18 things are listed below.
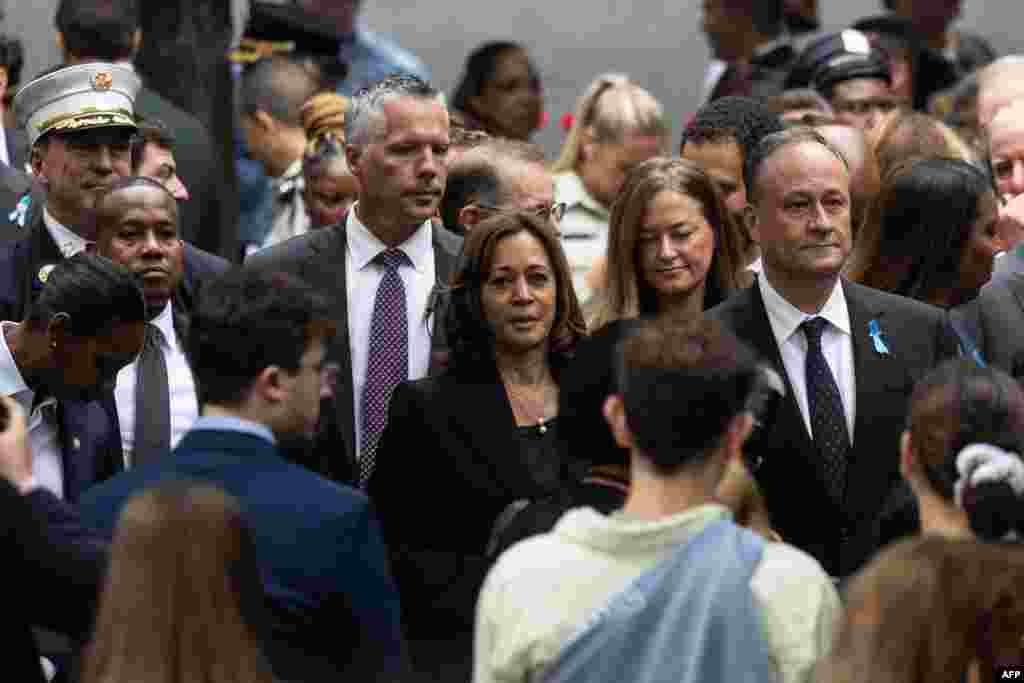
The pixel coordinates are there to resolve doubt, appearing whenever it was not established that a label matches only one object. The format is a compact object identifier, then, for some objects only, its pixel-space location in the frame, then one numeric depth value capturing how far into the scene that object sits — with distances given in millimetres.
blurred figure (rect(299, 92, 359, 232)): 18562
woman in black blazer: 13109
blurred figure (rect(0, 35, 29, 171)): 18234
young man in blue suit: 10289
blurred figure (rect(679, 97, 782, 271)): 17016
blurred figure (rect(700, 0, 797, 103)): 23859
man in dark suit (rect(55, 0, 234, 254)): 18812
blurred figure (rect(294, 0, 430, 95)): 23437
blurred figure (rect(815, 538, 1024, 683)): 9195
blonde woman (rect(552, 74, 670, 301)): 19672
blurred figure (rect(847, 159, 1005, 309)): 14742
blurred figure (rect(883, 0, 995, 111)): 25312
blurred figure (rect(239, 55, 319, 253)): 20984
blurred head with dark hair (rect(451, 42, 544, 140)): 23625
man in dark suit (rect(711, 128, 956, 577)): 13242
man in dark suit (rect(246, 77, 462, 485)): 14602
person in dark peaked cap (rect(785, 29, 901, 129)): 20687
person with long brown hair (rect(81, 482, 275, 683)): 9508
